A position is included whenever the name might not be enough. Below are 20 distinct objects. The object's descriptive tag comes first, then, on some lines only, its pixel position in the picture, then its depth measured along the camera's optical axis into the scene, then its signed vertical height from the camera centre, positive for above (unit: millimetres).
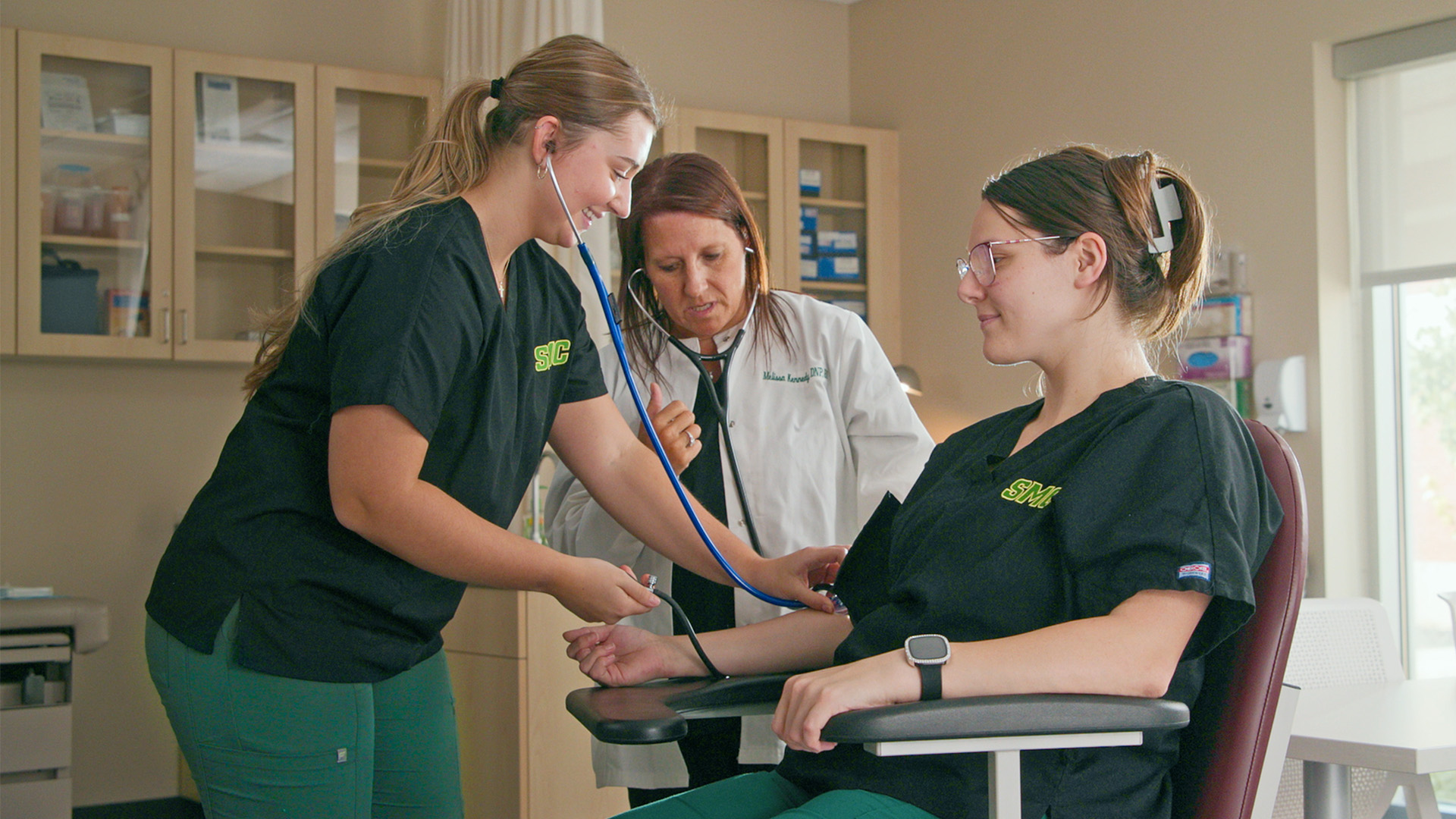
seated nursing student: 1106 -98
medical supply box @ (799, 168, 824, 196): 4633 +979
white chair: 2217 -380
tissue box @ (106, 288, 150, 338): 3564 +386
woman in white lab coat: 1793 +62
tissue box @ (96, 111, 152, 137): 3588 +933
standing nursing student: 1253 -42
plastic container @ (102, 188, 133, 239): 3584 +670
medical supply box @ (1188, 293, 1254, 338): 3611 +371
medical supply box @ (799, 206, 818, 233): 4617 +834
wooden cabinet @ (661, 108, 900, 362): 4520 +926
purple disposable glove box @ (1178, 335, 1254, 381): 3602 +245
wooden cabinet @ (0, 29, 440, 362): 3477 +765
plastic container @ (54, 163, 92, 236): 3521 +702
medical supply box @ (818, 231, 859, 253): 4688 +763
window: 3422 +294
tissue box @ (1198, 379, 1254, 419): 3602 +138
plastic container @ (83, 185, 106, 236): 3559 +673
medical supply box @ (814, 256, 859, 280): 4672 +663
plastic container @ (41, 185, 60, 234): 3494 +669
